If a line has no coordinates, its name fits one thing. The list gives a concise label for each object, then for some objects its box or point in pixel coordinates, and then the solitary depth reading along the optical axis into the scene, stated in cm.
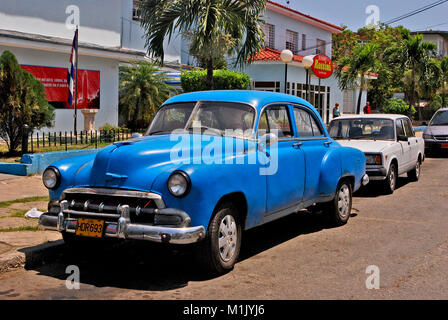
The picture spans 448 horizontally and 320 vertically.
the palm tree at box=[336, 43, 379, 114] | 2811
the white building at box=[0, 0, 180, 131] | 1741
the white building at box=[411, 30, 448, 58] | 6537
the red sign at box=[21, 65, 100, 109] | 1866
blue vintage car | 493
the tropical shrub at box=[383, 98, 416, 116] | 3631
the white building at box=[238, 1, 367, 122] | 2988
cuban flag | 1611
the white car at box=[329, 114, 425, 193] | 1065
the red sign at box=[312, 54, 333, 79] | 2018
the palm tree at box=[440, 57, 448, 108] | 4465
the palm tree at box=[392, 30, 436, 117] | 3058
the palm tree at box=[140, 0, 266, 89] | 1392
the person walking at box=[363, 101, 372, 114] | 3072
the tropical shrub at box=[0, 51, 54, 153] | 1263
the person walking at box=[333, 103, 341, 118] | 2898
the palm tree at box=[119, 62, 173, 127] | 2211
